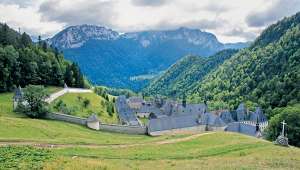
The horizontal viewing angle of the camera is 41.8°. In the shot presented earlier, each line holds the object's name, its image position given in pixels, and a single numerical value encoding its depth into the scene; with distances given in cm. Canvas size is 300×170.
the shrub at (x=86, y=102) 9573
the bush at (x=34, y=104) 6856
